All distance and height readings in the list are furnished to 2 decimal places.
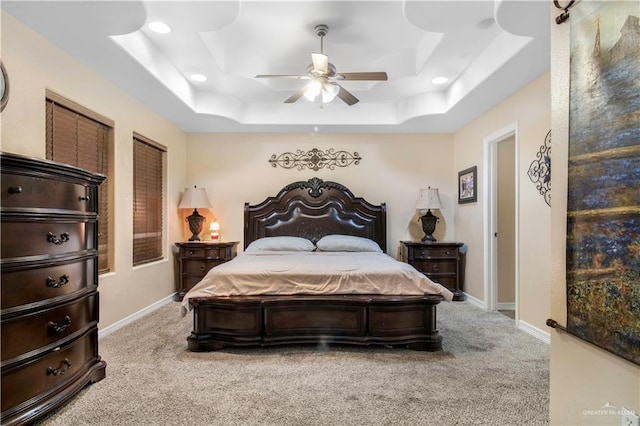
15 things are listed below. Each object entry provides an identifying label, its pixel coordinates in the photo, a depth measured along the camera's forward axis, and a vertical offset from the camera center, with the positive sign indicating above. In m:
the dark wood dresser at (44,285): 1.71 -0.39
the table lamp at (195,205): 4.88 +0.10
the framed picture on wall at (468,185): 4.58 +0.36
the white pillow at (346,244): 4.55 -0.41
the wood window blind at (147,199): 4.02 +0.16
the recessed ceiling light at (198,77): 3.96 +1.54
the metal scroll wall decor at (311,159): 5.34 +0.80
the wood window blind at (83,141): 2.79 +0.63
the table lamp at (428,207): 4.95 +0.07
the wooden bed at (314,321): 2.88 -0.89
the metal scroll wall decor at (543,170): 3.15 +0.38
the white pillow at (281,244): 4.50 -0.42
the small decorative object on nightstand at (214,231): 5.18 -0.27
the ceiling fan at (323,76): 2.89 +1.16
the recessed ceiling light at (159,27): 2.79 +1.50
